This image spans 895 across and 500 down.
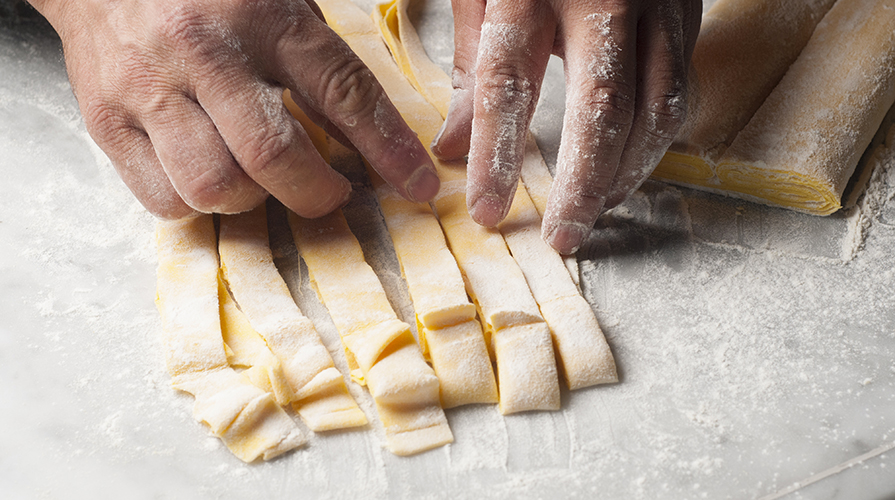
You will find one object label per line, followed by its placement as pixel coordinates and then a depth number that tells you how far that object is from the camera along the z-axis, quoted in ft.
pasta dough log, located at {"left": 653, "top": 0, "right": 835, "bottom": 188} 2.12
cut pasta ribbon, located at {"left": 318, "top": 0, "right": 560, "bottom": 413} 1.91
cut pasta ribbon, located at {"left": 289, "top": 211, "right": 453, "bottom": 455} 1.89
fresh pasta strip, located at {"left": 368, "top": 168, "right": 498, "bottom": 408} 1.91
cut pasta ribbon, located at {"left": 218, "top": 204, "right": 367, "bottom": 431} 1.90
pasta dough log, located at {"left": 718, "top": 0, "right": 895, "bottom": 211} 2.08
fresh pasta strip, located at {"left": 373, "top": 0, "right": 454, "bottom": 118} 2.26
